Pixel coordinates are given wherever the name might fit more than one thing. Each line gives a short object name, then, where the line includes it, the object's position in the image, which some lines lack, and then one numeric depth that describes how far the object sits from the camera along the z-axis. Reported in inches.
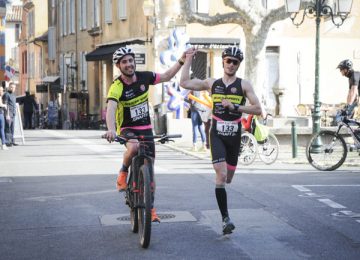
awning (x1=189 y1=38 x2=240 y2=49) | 1428.4
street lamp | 770.8
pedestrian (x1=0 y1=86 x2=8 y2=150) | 936.3
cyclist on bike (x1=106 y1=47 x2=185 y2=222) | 357.1
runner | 357.4
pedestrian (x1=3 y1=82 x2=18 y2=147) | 972.4
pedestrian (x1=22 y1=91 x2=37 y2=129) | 1763.2
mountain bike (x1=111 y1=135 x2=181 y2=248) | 319.9
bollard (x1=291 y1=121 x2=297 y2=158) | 748.0
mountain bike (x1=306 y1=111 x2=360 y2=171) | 613.3
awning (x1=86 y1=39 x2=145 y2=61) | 1579.7
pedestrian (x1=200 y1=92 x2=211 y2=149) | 800.3
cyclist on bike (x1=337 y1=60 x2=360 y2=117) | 626.8
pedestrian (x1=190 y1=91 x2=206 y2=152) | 844.0
